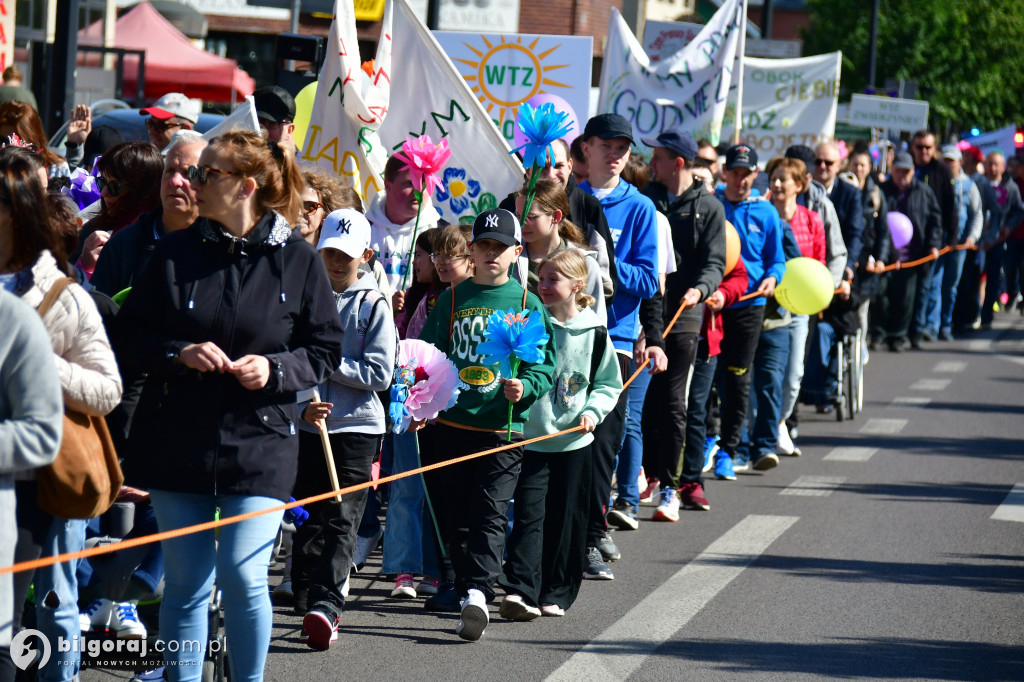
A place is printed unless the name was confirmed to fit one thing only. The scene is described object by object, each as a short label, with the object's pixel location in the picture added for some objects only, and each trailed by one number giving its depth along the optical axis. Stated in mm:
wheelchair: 24860
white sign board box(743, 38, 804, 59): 40823
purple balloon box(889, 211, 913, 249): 31985
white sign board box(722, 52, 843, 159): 30594
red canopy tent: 46816
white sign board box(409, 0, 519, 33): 71860
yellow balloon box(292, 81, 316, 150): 18898
